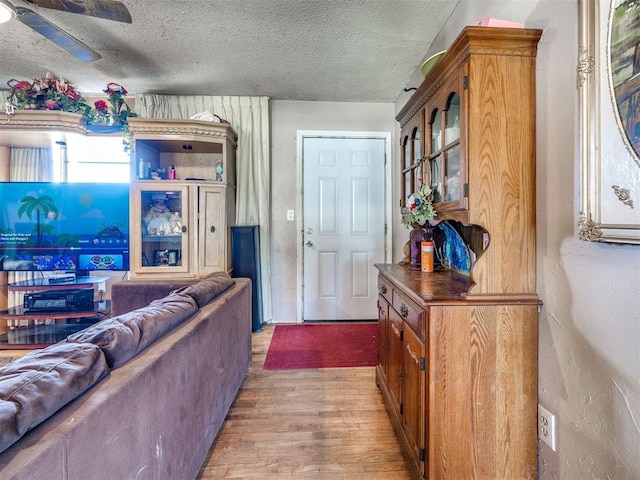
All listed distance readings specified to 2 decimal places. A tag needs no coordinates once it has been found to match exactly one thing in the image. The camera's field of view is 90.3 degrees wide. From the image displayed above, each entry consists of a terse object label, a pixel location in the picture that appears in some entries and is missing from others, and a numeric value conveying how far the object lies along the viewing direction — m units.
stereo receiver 2.70
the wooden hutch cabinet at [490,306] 1.19
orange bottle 1.87
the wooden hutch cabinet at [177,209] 2.93
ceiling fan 1.57
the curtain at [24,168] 3.17
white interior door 3.49
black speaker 3.19
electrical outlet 1.15
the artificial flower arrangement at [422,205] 1.63
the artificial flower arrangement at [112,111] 2.91
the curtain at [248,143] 3.35
